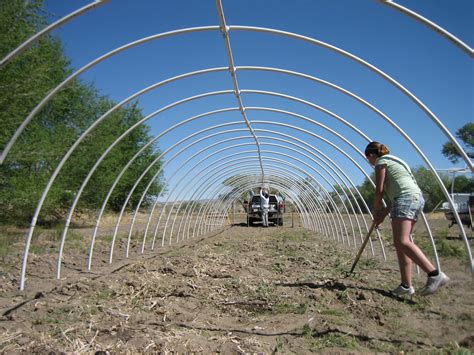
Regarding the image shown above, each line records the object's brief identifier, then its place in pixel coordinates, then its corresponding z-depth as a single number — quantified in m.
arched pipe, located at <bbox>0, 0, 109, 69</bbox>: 4.12
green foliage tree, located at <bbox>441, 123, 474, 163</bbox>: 44.41
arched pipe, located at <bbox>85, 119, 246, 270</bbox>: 8.47
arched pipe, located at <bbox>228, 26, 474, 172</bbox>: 4.88
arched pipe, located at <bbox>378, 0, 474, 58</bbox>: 3.76
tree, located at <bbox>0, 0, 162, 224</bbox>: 12.03
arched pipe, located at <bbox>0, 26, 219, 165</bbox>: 4.96
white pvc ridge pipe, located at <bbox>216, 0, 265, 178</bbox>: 4.83
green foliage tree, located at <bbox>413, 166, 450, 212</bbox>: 38.12
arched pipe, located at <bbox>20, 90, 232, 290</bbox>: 5.92
